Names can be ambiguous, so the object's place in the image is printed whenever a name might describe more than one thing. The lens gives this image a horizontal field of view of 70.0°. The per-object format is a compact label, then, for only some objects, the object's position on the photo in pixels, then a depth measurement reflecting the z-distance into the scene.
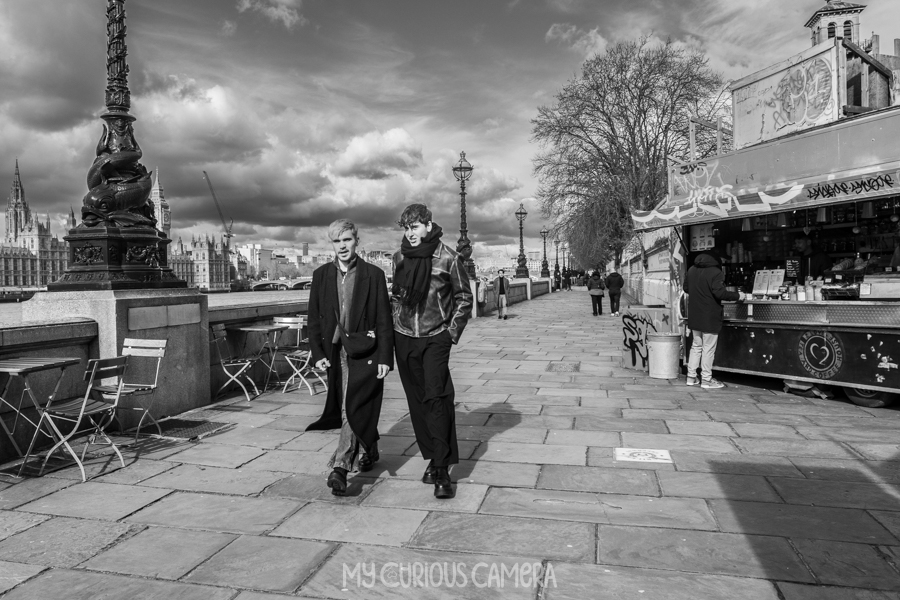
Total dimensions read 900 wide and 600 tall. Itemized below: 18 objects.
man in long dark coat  4.15
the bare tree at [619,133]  29.94
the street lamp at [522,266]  44.75
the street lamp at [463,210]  24.80
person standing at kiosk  7.99
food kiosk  6.75
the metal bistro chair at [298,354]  8.35
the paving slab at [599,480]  4.28
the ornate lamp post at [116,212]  6.24
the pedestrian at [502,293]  21.71
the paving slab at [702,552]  3.06
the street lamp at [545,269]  63.34
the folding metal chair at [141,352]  5.43
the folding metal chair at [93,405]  4.59
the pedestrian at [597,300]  23.35
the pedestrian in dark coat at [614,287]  23.25
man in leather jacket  4.12
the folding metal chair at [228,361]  7.49
